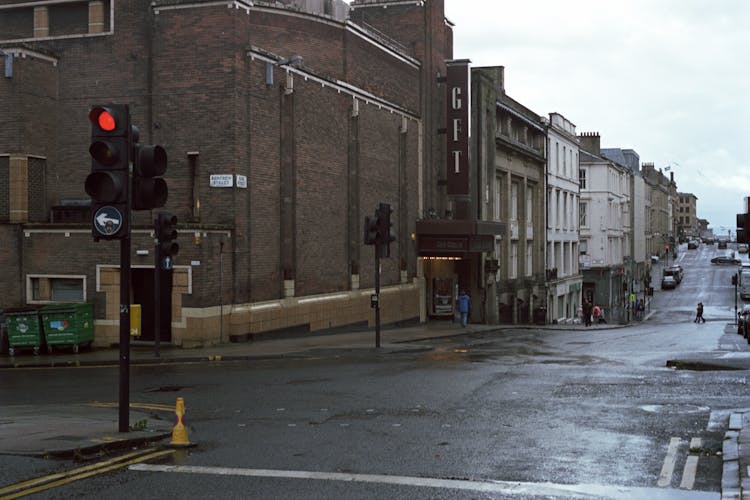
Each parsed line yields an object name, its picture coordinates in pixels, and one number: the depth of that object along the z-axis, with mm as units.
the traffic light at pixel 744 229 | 16348
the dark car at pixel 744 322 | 34812
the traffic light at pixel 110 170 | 10633
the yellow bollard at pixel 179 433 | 10742
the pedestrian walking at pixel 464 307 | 38531
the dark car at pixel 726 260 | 118631
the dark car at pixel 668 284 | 96812
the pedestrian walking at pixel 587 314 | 51500
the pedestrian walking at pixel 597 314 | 58094
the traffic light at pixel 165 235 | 20547
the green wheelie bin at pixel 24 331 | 23375
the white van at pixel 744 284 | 81812
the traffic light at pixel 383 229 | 25344
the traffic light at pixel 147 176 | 10812
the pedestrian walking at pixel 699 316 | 55562
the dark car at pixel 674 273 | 101194
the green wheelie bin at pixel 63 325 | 23578
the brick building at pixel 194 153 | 25344
